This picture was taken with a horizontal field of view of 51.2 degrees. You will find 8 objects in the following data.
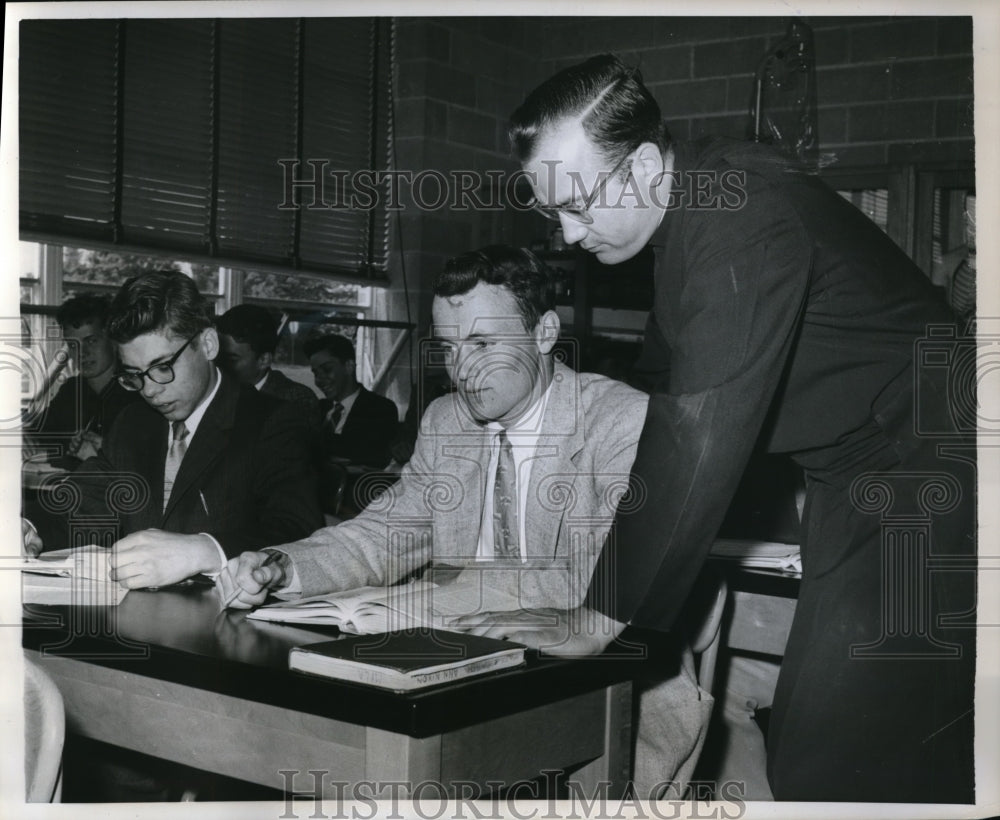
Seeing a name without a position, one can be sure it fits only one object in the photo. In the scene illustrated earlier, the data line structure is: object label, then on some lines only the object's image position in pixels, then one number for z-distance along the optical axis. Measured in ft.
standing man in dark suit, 4.97
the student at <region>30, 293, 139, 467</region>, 6.52
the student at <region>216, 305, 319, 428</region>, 9.74
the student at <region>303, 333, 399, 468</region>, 10.38
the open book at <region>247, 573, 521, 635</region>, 4.45
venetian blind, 8.06
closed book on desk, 3.62
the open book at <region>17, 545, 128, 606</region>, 5.18
